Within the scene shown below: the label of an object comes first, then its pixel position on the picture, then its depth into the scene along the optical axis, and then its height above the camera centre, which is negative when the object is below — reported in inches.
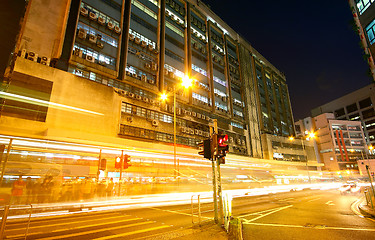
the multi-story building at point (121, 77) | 849.7 +562.4
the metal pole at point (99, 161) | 606.1 +55.9
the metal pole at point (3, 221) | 189.1 -39.7
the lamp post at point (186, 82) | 543.6 +258.1
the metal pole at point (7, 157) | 434.0 +56.7
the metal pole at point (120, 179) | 553.9 -5.4
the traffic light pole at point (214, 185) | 308.9 -13.9
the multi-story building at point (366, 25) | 562.9 +435.5
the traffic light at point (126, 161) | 610.9 +51.6
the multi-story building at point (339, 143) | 3051.2 +508.3
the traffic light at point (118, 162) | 615.3 +49.2
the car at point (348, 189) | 965.7 -75.4
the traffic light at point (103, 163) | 658.2 +50.5
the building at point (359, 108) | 3302.2 +1172.2
